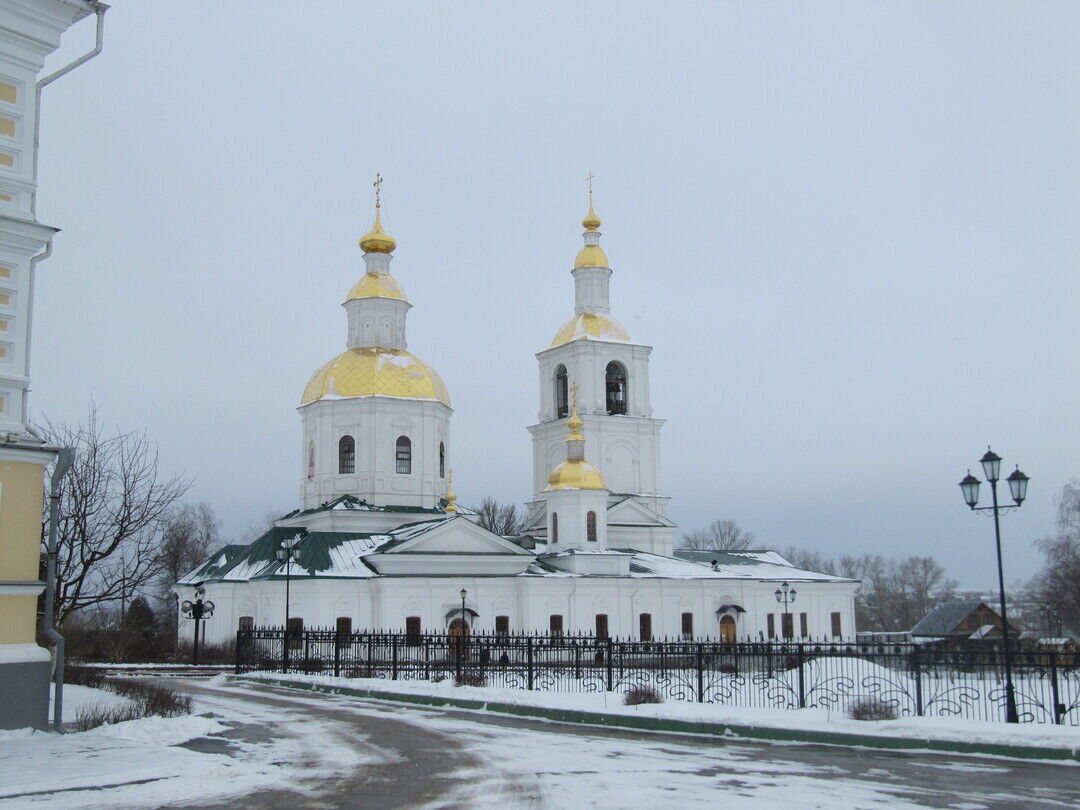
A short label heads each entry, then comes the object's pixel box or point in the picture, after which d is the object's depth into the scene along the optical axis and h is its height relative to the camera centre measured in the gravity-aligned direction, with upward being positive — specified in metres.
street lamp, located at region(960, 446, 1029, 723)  17.36 +1.45
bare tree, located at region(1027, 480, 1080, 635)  53.19 +0.44
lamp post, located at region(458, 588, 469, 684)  26.30 -1.54
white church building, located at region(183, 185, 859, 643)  43.28 +2.17
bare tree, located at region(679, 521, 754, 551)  108.31 +3.82
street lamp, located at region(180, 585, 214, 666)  37.62 -0.93
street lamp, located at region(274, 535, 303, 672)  30.38 +1.02
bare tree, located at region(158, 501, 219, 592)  70.04 +2.94
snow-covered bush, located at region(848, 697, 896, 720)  15.88 -1.91
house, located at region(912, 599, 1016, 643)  71.43 -2.89
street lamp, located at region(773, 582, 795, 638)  42.23 -0.68
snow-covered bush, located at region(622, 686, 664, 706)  18.80 -1.99
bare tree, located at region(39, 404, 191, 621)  20.16 +1.15
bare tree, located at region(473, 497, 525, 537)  87.56 +5.00
